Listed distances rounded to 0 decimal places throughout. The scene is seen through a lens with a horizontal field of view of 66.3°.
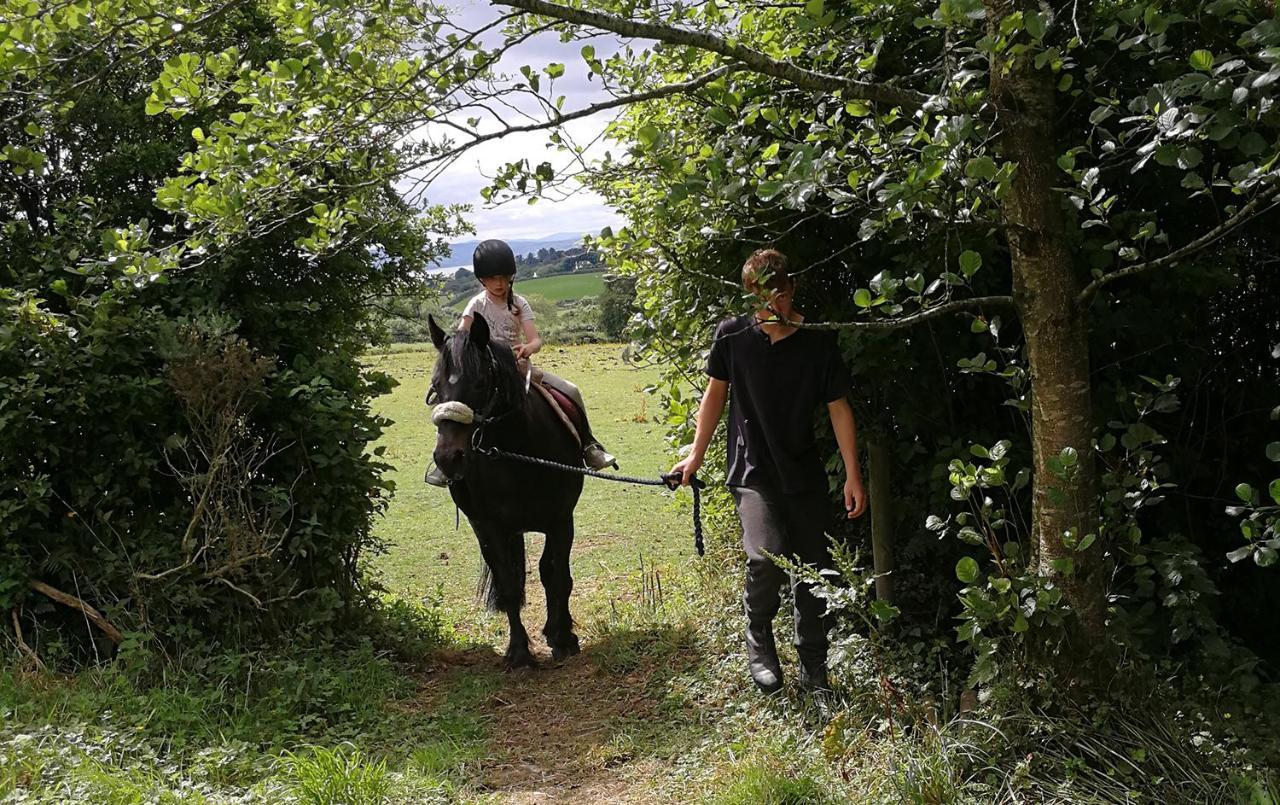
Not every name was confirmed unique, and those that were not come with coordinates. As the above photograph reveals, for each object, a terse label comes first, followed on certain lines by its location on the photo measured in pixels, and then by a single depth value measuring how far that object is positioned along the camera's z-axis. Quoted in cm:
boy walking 479
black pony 615
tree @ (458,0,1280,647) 289
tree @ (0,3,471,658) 566
